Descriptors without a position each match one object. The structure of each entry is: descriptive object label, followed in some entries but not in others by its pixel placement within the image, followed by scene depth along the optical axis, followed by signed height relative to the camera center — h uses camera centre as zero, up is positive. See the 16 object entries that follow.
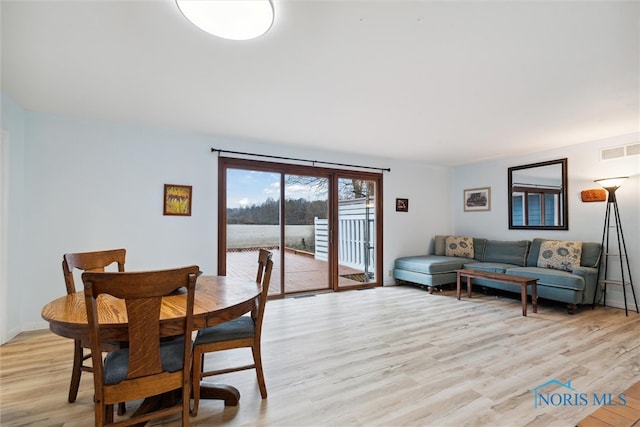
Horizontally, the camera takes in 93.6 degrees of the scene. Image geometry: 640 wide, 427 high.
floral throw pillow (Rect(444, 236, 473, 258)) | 5.64 -0.56
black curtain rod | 4.21 +0.91
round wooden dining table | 1.40 -0.51
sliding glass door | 4.40 -0.12
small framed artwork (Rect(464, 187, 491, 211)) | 5.80 +0.36
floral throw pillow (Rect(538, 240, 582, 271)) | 4.25 -0.55
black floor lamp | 3.97 -0.39
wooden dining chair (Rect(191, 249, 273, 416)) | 1.81 -0.78
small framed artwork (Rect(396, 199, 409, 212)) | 5.80 +0.23
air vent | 4.00 +0.91
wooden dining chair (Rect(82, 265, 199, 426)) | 1.30 -0.59
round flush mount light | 1.57 +1.11
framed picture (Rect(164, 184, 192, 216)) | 3.89 +0.22
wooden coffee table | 3.86 -0.87
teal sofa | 3.90 -0.78
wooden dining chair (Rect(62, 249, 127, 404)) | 1.95 -0.38
